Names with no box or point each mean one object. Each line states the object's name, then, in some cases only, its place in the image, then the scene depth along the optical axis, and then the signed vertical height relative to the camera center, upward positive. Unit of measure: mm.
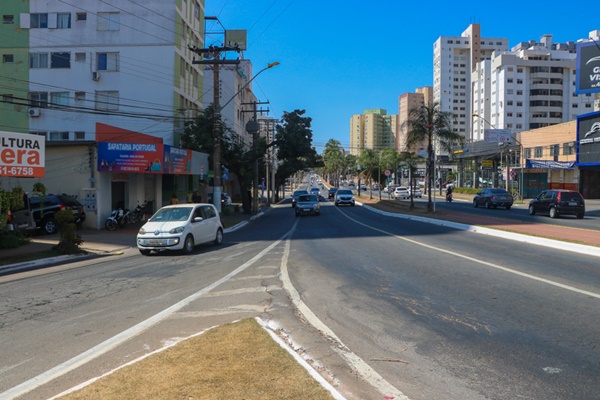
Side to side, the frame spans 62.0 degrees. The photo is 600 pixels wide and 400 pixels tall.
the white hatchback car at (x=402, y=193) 65312 -557
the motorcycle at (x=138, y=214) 27716 -1454
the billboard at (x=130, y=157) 24531 +1585
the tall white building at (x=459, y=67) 152375 +37313
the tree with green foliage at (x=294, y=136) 42625 +4530
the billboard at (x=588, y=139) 52719 +5367
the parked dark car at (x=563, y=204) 30875 -917
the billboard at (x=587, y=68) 53188 +13045
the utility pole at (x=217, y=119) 28875 +4038
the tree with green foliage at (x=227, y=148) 38562 +3283
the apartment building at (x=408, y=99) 164125 +30371
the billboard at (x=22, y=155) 16453 +1138
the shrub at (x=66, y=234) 16319 -1506
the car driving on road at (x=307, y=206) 37750 -1318
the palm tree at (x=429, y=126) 34844 +4388
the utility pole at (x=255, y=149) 39719 +3337
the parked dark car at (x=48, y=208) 21844 -880
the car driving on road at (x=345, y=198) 53031 -994
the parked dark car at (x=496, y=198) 41844 -762
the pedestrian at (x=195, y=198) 31406 -611
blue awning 58150 +3001
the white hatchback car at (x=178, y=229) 15930 -1356
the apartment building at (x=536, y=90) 105188 +21137
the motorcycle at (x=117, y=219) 24828 -1546
